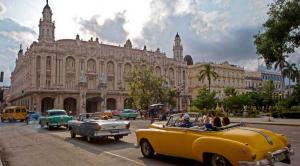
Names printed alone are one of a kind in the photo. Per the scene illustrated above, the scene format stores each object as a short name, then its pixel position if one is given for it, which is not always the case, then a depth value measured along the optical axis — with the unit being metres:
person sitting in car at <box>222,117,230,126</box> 8.65
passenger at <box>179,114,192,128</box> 8.40
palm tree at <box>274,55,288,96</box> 22.47
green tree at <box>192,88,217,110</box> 54.59
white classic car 13.37
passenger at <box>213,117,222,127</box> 8.26
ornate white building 63.12
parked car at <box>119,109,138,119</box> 40.34
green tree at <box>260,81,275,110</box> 64.12
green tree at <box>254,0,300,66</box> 20.95
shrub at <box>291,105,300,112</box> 40.08
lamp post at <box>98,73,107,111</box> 67.12
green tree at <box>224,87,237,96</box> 61.12
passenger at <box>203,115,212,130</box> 7.58
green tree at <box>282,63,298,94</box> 27.69
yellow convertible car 6.41
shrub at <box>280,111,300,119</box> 37.19
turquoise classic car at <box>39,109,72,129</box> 22.48
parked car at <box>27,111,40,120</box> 45.86
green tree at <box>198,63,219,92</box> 67.41
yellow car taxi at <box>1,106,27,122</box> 41.44
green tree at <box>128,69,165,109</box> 51.27
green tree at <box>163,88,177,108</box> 55.03
